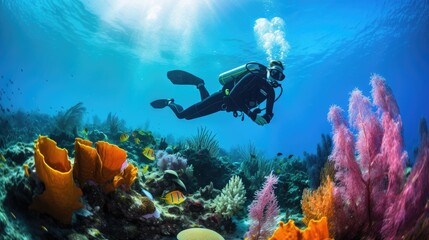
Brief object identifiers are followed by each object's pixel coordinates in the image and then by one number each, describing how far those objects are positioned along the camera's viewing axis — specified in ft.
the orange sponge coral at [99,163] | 10.21
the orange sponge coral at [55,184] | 8.55
